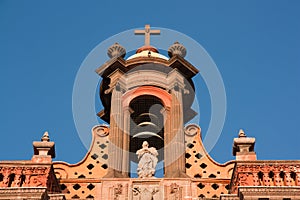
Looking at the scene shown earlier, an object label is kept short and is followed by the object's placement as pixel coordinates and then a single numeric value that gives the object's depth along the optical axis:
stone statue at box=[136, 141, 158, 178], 21.30
